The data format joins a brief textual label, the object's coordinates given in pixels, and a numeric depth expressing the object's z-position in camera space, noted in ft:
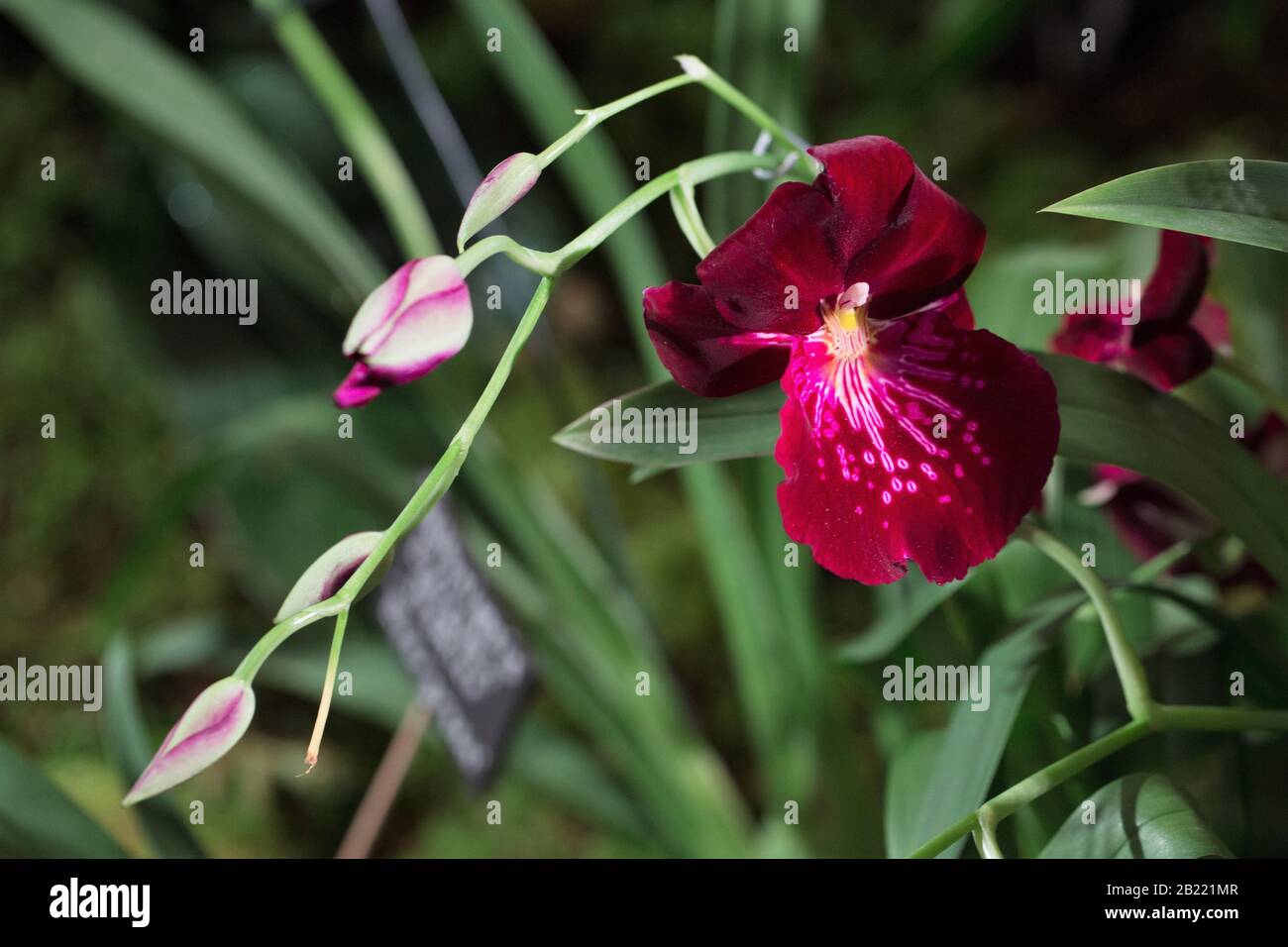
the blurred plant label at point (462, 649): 1.73
